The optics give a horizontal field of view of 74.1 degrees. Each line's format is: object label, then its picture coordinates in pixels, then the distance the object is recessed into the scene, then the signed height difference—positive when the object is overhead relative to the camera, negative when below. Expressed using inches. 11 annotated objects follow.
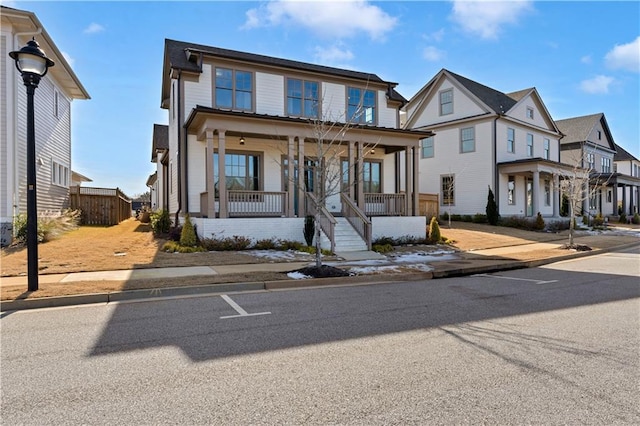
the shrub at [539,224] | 1029.8 -33.2
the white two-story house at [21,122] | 539.5 +128.3
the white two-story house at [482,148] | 1086.4 +169.1
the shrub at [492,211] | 1050.7 -1.5
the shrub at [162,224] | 706.2 -22.3
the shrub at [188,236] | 563.8 -34.0
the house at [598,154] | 1513.3 +211.8
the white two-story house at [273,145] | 602.3 +108.7
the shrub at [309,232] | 614.2 -31.2
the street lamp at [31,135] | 308.7 +56.3
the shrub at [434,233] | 717.9 -38.5
